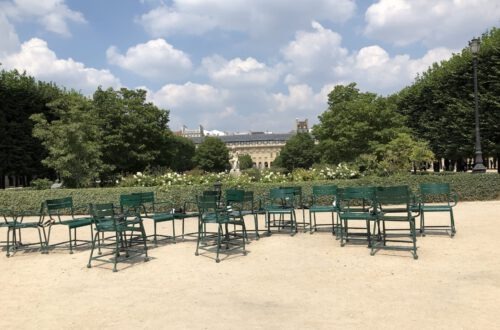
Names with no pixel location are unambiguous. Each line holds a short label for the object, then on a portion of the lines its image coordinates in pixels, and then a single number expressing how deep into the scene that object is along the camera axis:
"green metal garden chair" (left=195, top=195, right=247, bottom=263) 7.73
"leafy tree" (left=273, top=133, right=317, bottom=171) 77.88
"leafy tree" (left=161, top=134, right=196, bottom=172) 69.31
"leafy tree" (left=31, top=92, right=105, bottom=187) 17.86
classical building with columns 146.50
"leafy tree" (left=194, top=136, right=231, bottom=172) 78.19
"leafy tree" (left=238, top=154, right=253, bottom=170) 111.03
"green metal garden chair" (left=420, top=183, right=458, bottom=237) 8.77
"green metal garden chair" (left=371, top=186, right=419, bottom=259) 7.20
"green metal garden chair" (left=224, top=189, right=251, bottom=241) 8.82
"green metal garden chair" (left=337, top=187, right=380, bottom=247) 7.80
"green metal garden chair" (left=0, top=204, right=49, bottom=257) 8.55
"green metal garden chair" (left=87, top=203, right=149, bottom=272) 7.08
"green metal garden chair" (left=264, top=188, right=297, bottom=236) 9.37
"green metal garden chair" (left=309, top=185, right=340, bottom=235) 9.27
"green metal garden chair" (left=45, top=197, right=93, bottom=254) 8.37
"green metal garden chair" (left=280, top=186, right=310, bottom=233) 9.86
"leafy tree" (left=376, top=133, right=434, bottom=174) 17.86
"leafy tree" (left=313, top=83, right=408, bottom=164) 33.34
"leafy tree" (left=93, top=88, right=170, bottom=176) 34.62
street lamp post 16.42
